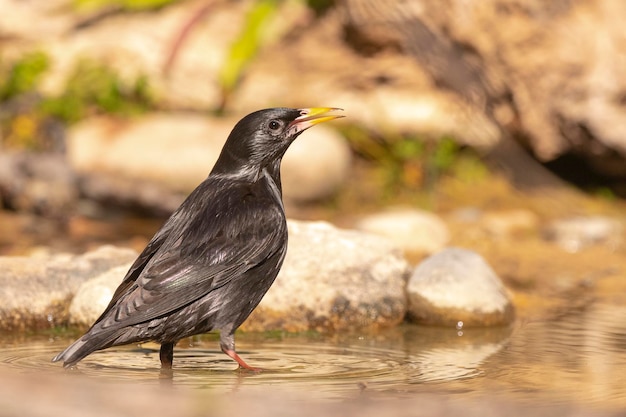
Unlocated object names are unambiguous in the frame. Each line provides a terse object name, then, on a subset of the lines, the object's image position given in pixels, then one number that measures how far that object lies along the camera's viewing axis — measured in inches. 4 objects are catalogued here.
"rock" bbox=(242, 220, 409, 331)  512.4
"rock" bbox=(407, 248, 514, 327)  528.7
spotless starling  384.2
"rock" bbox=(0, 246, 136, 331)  498.0
